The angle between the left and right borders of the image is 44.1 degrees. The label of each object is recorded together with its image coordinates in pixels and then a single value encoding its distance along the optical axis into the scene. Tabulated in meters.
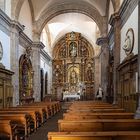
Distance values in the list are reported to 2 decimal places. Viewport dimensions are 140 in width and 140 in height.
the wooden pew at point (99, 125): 2.95
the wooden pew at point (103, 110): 5.06
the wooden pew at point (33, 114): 5.53
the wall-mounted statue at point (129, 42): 6.74
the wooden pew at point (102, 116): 3.88
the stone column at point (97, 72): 18.09
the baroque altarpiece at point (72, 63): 19.15
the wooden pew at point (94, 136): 2.09
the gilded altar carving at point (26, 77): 10.56
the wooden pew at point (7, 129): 3.88
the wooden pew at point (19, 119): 4.66
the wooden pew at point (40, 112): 6.45
